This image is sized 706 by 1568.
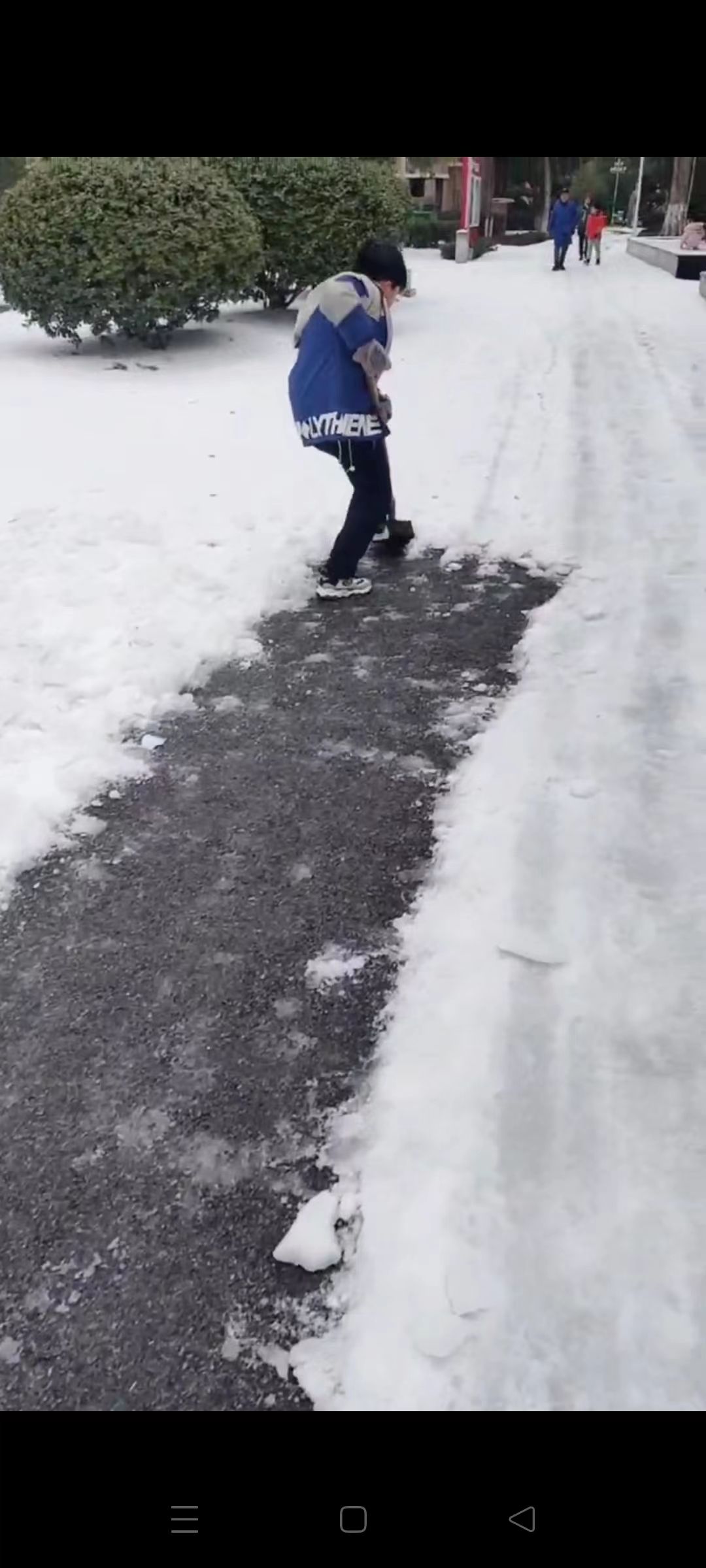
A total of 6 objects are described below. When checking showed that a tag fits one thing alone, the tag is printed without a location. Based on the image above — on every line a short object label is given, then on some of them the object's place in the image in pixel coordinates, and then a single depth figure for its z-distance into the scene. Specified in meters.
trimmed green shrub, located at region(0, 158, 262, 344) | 9.26
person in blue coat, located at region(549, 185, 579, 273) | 20.72
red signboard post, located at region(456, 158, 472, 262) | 23.98
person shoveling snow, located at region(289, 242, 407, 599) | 4.59
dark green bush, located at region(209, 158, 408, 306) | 10.85
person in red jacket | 22.50
